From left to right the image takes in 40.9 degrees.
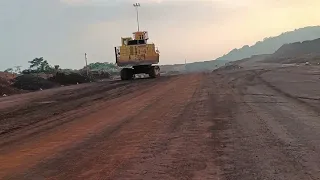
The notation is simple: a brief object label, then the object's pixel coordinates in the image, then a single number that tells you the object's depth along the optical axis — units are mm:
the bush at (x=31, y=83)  39781
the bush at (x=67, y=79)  46681
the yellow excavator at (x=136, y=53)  39531
